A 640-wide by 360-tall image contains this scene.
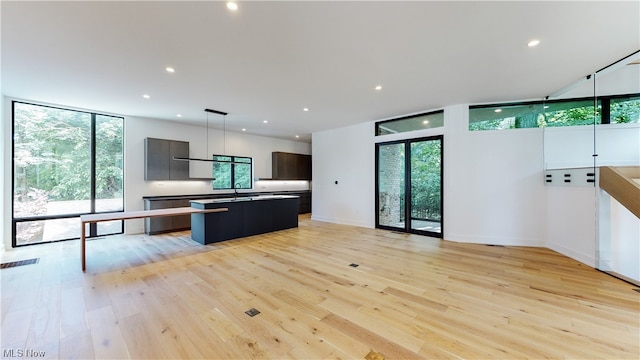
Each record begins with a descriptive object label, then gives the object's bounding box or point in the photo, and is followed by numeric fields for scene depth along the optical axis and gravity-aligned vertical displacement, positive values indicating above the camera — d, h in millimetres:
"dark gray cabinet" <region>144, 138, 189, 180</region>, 5887 +489
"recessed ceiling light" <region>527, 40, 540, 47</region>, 2709 +1578
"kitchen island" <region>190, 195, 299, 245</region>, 4888 -894
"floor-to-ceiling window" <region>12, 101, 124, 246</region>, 4633 +187
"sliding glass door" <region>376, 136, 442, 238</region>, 5434 -158
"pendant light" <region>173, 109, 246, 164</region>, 5419 +1555
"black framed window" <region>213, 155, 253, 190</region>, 7395 +176
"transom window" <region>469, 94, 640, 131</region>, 4062 +1252
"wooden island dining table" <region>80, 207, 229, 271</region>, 3488 -604
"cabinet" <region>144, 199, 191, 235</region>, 5696 -1039
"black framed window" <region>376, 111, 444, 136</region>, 5441 +1378
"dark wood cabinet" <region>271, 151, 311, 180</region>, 8547 +493
